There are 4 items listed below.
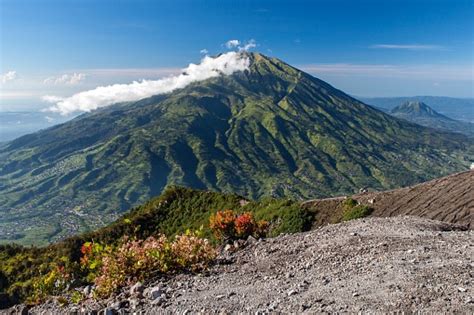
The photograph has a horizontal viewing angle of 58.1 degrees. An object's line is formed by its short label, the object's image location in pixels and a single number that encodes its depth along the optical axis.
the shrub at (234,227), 17.08
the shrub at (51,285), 14.22
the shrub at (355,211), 27.39
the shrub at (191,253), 12.74
